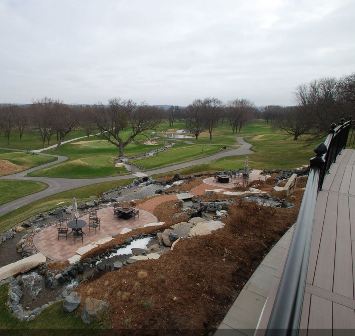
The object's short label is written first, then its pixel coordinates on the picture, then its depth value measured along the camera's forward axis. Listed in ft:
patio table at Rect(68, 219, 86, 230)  55.94
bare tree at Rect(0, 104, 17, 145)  288.30
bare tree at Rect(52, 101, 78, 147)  268.97
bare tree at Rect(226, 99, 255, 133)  375.25
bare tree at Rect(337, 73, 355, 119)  104.42
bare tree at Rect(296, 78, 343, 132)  152.25
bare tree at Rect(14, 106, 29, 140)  298.56
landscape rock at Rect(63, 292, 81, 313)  25.68
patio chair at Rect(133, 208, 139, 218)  65.92
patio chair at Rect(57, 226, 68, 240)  55.62
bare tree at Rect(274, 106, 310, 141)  219.37
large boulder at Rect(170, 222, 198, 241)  39.51
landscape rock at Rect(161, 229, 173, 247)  39.79
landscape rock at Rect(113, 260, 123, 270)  32.53
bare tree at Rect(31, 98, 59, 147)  266.98
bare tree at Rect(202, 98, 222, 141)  303.70
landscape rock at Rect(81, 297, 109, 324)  23.44
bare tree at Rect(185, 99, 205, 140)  316.11
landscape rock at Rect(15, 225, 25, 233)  63.26
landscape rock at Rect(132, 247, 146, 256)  38.48
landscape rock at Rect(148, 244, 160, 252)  38.73
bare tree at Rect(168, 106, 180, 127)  491.72
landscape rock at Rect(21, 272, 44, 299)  35.96
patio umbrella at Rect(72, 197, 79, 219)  59.06
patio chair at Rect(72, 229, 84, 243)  55.96
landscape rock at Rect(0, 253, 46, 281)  40.41
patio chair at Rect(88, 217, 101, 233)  60.02
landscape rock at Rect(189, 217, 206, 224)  45.30
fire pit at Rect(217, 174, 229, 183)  94.58
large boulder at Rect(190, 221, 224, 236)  35.21
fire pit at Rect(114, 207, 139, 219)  64.60
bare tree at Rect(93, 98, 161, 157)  205.46
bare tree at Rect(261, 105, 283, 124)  482.24
